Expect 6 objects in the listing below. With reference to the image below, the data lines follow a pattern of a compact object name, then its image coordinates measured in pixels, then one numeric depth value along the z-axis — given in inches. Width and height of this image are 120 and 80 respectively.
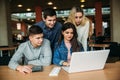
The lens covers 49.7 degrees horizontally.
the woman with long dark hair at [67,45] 55.8
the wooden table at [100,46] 143.4
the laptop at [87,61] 40.3
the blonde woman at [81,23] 62.5
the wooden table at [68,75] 38.9
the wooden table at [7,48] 149.6
